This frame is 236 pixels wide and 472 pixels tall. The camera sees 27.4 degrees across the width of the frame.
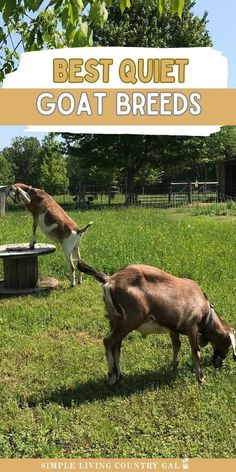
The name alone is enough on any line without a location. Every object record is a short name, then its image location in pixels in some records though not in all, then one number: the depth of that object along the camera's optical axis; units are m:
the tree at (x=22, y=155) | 79.12
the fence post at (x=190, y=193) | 29.62
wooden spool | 8.41
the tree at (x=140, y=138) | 29.31
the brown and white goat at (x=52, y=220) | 8.48
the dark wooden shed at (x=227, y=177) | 33.84
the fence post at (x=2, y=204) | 21.65
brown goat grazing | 4.47
